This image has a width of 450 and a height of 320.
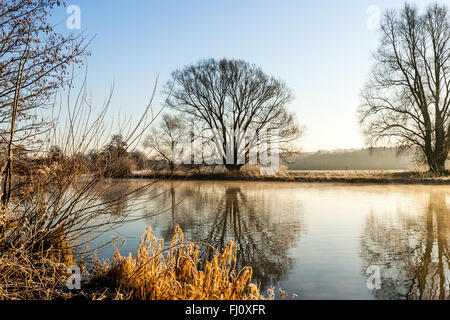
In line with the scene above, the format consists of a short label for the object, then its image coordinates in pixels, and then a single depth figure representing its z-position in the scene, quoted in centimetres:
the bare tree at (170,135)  2776
